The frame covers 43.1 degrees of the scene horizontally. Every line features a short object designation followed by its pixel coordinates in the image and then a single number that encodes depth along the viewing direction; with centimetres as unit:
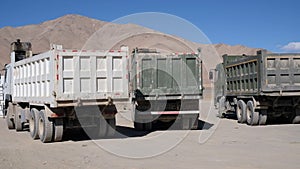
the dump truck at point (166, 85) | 1232
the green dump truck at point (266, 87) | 1329
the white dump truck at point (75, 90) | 934
